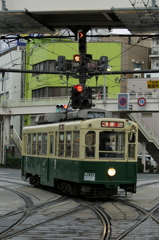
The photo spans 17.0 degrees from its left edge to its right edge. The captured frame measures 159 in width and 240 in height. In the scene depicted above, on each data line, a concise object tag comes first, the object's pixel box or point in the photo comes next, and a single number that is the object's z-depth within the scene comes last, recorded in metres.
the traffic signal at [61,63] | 20.55
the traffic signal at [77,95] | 20.42
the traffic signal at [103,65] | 20.30
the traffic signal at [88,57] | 21.12
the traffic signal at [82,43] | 21.27
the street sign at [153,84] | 33.75
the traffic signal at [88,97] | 20.56
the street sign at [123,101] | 40.72
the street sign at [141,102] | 40.06
